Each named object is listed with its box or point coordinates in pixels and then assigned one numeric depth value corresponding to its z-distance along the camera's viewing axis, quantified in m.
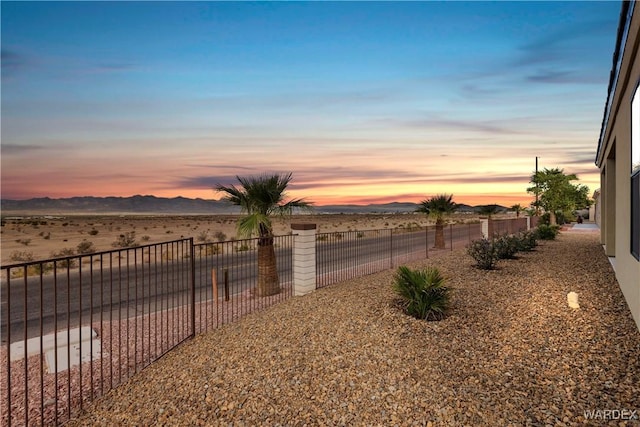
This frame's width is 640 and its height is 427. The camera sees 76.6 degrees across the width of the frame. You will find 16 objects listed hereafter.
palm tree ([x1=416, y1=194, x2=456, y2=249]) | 23.05
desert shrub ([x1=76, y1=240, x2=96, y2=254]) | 25.24
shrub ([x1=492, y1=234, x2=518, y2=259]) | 13.80
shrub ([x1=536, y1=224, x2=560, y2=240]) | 22.10
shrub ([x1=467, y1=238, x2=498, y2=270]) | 12.09
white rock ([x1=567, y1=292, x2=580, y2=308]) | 7.57
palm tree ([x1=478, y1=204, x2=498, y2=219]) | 30.72
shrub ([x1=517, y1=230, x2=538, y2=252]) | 16.17
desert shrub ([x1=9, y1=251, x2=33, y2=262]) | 21.75
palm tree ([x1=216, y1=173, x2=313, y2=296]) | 10.73
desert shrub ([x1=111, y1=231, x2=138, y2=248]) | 28.38
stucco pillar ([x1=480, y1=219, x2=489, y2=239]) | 22.77
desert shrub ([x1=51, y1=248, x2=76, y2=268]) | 24.36
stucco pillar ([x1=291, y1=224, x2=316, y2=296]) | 10.05
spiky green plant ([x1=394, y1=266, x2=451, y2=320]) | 7.38
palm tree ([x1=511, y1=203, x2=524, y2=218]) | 44.12
